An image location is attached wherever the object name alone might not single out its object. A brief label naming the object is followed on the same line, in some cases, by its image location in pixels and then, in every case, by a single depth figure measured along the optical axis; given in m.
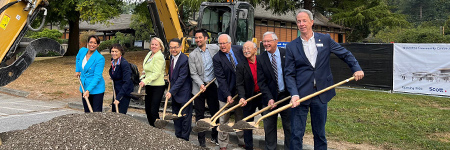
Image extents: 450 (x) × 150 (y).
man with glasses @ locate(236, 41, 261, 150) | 5.50
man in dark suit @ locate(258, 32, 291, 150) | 5.27
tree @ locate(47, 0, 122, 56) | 21.52
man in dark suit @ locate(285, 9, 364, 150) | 4.59
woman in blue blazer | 6.12
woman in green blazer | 6.38
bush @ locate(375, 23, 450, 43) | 35.54
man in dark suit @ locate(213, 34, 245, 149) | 5.86
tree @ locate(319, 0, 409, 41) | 26.23
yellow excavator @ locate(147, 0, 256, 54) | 9.34
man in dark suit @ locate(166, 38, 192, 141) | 6.14
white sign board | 11.42
